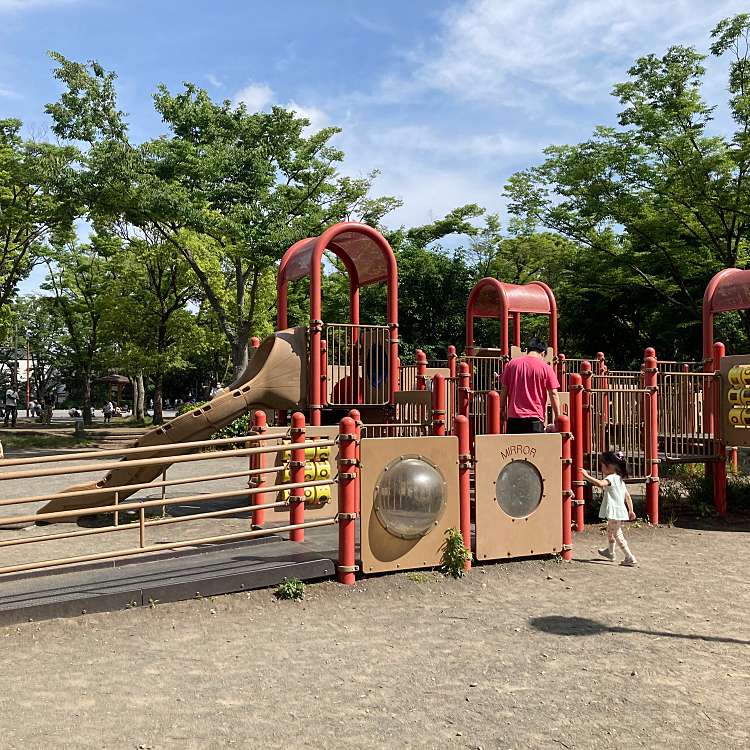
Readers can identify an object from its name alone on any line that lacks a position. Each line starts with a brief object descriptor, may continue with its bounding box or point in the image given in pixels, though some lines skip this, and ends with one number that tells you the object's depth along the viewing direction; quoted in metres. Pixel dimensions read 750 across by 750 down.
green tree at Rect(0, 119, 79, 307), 21.44
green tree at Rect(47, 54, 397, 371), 21.06
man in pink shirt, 8.32
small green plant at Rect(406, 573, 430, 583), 6.84
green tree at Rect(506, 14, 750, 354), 20.55
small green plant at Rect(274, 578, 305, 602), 6.32
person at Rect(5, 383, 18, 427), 38.16
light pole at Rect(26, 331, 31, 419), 54.39
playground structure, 6.81
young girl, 7.82
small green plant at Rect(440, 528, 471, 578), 7.08
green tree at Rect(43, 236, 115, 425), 30.05
